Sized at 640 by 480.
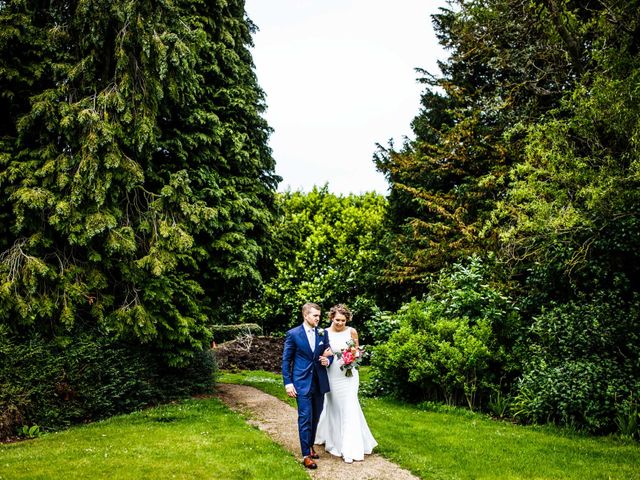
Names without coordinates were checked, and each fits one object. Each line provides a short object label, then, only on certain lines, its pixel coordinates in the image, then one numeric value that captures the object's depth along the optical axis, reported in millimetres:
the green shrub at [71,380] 9516
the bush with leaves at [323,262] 25844
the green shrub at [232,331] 25766
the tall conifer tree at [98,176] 10242
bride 7070
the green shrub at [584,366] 8867
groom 6781
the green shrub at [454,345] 11172
